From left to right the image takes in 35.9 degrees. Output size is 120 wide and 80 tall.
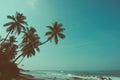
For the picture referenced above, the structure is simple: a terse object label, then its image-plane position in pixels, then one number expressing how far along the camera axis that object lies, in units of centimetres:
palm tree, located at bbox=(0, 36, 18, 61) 4225
